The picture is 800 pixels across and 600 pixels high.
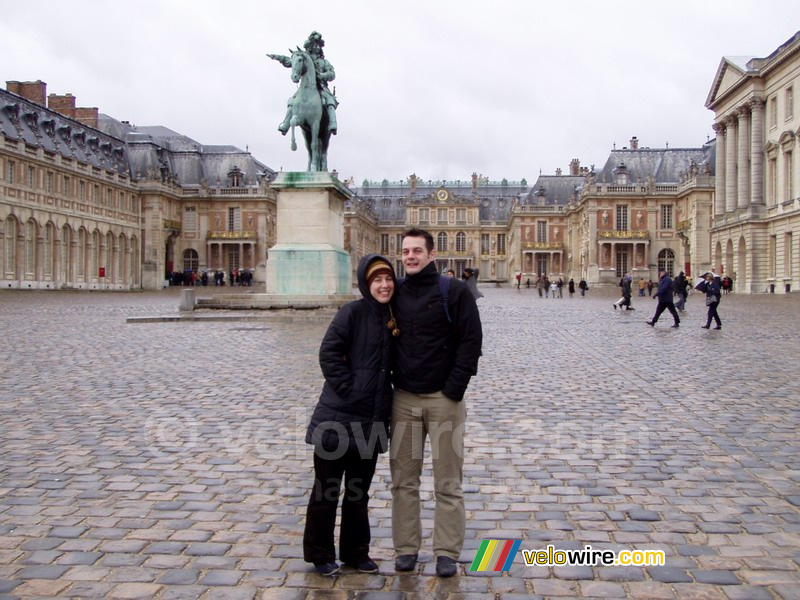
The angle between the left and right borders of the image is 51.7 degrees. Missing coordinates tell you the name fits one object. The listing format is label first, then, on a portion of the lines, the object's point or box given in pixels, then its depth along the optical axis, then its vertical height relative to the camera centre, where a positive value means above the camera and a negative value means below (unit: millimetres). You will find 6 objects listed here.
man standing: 3959 -490
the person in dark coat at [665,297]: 19391 -127
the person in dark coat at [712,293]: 18047 -26
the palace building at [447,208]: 49500 +7234
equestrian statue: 21969 +5099
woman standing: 3920 -573
